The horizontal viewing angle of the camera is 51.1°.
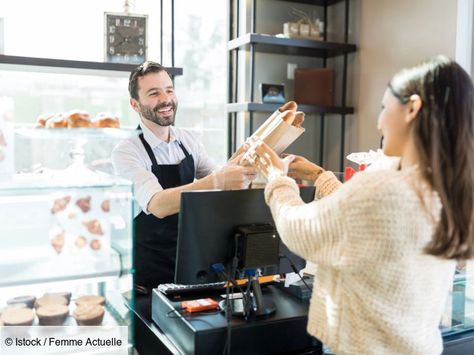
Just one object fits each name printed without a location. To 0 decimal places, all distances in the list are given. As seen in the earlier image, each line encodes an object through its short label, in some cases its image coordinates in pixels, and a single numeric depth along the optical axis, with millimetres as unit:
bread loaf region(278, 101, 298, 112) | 1449
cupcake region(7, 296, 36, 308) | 1054
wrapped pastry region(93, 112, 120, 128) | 1857
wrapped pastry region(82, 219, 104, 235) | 1135
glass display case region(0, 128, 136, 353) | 1043
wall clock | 2479
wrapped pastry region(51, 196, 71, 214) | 1078
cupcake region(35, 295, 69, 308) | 1067
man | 1726
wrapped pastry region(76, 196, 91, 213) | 1104
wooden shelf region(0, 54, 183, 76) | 2322
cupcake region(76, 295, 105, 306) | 1105
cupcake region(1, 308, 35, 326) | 1036
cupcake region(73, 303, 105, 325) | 1090
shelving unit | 3004
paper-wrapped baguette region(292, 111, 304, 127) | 1426
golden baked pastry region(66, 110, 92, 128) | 1773
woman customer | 864
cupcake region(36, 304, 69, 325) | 1061
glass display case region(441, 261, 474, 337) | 1441
